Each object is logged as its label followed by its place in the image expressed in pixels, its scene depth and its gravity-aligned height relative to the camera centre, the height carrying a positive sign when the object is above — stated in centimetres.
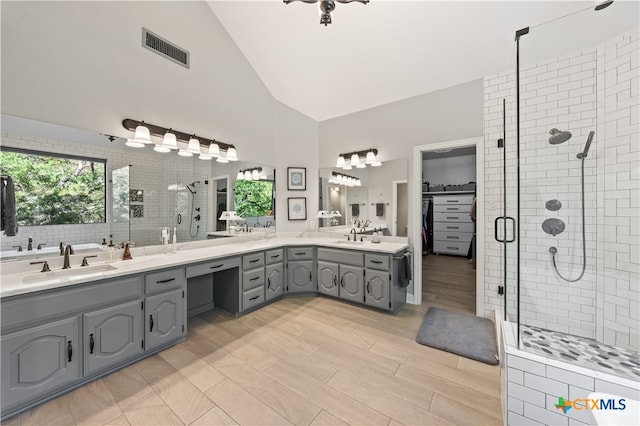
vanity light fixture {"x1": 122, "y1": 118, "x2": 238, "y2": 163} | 249 +83
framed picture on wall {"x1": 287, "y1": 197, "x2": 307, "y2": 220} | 421 +7
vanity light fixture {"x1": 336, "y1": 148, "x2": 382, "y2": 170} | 376 +85
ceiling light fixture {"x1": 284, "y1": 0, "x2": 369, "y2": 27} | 169 +146
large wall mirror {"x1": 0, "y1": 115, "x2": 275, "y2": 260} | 199 +23
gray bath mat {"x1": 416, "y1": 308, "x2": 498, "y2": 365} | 226 -131
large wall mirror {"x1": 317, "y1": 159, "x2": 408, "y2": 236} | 359 +22
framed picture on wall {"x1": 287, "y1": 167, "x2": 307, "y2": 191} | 420 +59
